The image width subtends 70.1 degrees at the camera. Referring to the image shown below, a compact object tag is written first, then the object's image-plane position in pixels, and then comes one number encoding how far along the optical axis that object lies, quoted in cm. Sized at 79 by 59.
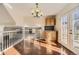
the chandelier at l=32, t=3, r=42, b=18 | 126
